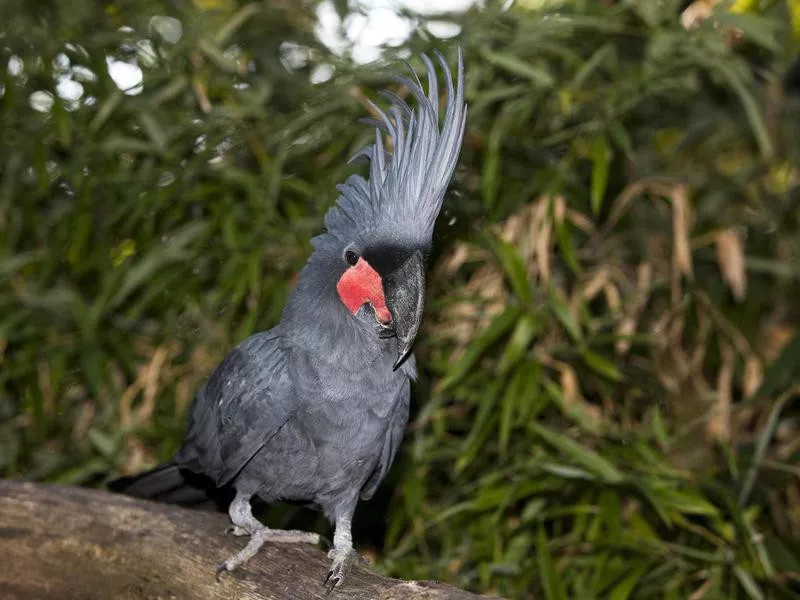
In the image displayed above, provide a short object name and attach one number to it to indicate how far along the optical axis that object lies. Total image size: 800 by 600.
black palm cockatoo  1.47
